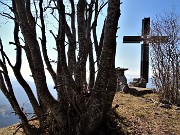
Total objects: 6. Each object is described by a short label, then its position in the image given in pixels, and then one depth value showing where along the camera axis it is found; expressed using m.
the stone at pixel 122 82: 5.53
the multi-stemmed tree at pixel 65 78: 2.42
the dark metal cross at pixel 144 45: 5.82
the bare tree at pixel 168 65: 4.57
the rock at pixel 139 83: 6.14
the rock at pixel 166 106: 3.98
